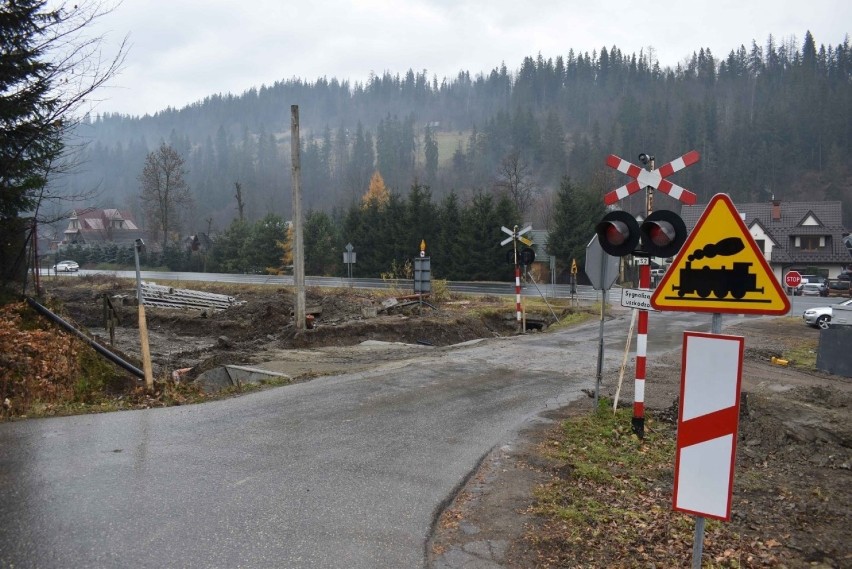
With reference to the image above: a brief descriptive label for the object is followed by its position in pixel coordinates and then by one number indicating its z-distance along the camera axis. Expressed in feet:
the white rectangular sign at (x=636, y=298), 25.08
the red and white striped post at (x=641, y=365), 26.20
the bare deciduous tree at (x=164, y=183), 210.59
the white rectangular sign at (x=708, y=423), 12.33
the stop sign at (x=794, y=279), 95.99
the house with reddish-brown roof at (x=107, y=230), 289.45
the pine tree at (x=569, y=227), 162.81
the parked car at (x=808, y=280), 169.07
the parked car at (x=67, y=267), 209.05
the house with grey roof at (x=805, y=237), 204.33
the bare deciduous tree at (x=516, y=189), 209.97
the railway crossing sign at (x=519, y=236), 71.20
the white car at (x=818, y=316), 87.45
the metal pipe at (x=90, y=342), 39.27
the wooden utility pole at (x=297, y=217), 64.34
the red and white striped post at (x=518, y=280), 67.93
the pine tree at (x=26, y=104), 35.76
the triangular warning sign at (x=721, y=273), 12.51
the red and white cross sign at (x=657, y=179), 25.34
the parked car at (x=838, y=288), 156.76
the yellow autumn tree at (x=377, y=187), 288.84
